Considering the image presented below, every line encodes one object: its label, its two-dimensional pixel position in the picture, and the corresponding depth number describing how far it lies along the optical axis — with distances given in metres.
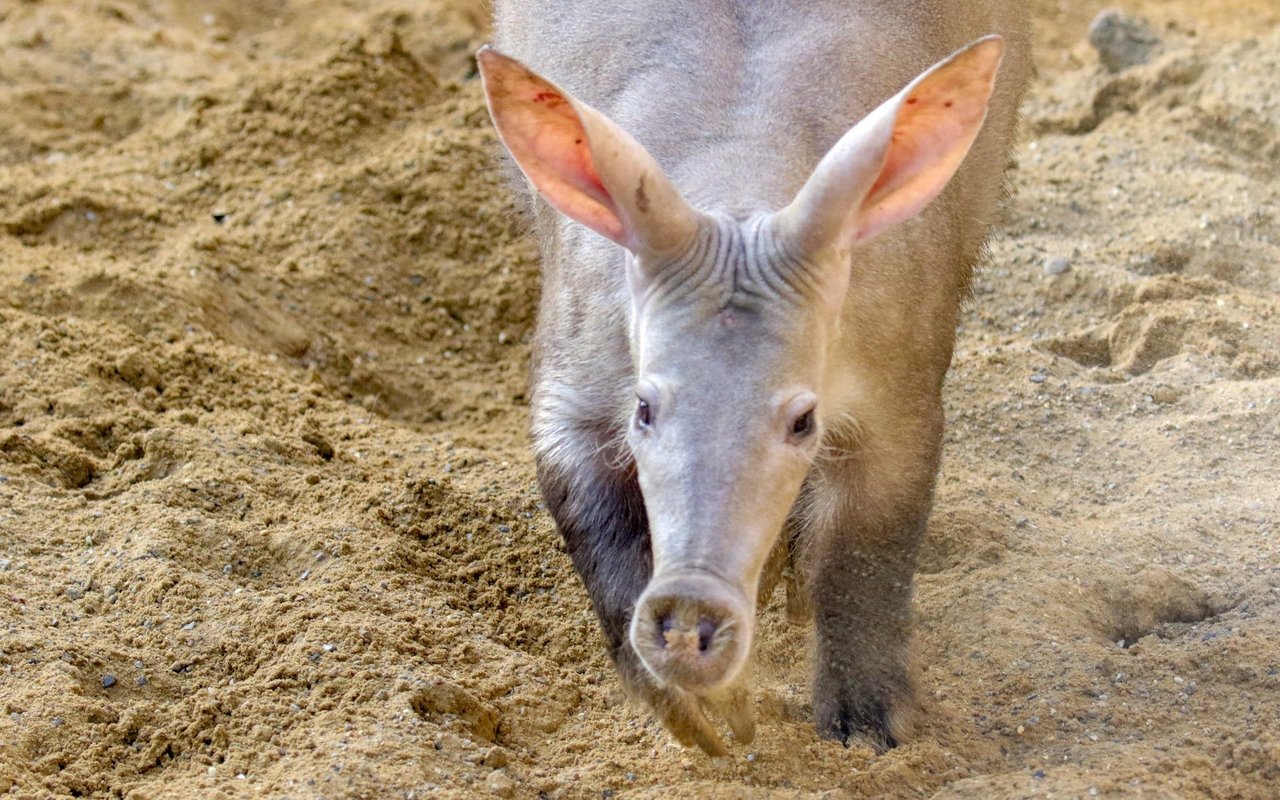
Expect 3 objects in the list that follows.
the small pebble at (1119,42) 20.03
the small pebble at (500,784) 9.14
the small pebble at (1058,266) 15.54
